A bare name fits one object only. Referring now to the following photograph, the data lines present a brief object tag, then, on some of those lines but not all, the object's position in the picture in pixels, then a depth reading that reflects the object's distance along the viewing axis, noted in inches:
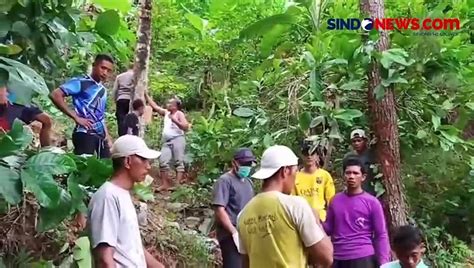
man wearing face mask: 210.4
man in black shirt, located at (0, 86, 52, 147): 195.0
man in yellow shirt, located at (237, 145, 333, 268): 140.5
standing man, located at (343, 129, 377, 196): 255.4
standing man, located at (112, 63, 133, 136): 314.5
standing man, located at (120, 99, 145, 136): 281.4
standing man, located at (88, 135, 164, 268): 134.7
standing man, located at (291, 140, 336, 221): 231.0
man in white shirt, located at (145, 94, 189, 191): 370.6
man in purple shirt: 197.8
